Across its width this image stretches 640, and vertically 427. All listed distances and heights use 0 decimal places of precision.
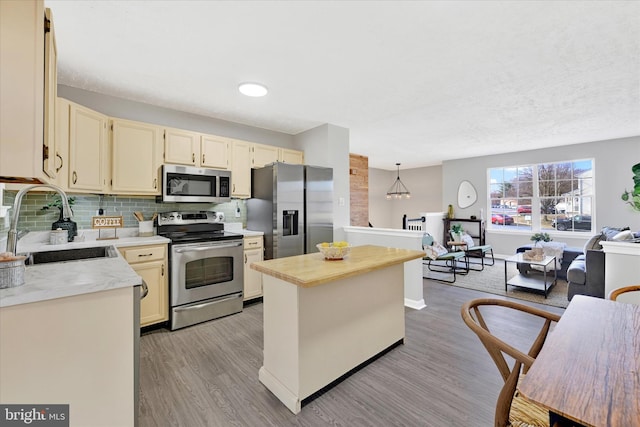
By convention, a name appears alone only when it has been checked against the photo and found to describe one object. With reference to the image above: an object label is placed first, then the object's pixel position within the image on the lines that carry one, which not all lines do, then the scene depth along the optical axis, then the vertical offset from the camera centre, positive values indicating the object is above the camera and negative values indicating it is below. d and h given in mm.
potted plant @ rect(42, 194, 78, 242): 2549 -78
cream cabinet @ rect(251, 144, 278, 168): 3844 +854
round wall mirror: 7034 +505
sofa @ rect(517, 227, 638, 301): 3312 -707
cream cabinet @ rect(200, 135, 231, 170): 3432 +804
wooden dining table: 662 -463
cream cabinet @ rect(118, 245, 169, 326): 2680 -621
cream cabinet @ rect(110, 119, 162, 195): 2848 +623
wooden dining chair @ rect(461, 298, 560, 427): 998 -684
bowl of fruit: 2006 -265
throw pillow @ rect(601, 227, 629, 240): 3927 -270
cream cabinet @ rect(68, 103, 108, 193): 2506 +629
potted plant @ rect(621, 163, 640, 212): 2748 +294
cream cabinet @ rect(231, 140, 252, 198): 3664 +620
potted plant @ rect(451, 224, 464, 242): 6033 -431
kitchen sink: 2215 -327
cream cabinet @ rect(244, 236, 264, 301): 3471 -639
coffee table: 3961 -1039
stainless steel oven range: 2887 -605
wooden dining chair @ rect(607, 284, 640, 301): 1611 -453
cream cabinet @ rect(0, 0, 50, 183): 1048 +497
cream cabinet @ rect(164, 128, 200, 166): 3182 +804
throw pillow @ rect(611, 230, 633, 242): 3276 -264
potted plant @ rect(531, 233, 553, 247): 5045 -436
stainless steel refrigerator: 3459 +97
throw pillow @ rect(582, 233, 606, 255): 3709 -404
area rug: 3798 -1141
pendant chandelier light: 9008 +867
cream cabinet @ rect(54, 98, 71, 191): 2371 +624
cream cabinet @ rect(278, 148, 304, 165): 4117 +903
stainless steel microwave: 3087 +358
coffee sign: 2824 -73
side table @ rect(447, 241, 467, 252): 5519 -655
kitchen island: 1736 -735
